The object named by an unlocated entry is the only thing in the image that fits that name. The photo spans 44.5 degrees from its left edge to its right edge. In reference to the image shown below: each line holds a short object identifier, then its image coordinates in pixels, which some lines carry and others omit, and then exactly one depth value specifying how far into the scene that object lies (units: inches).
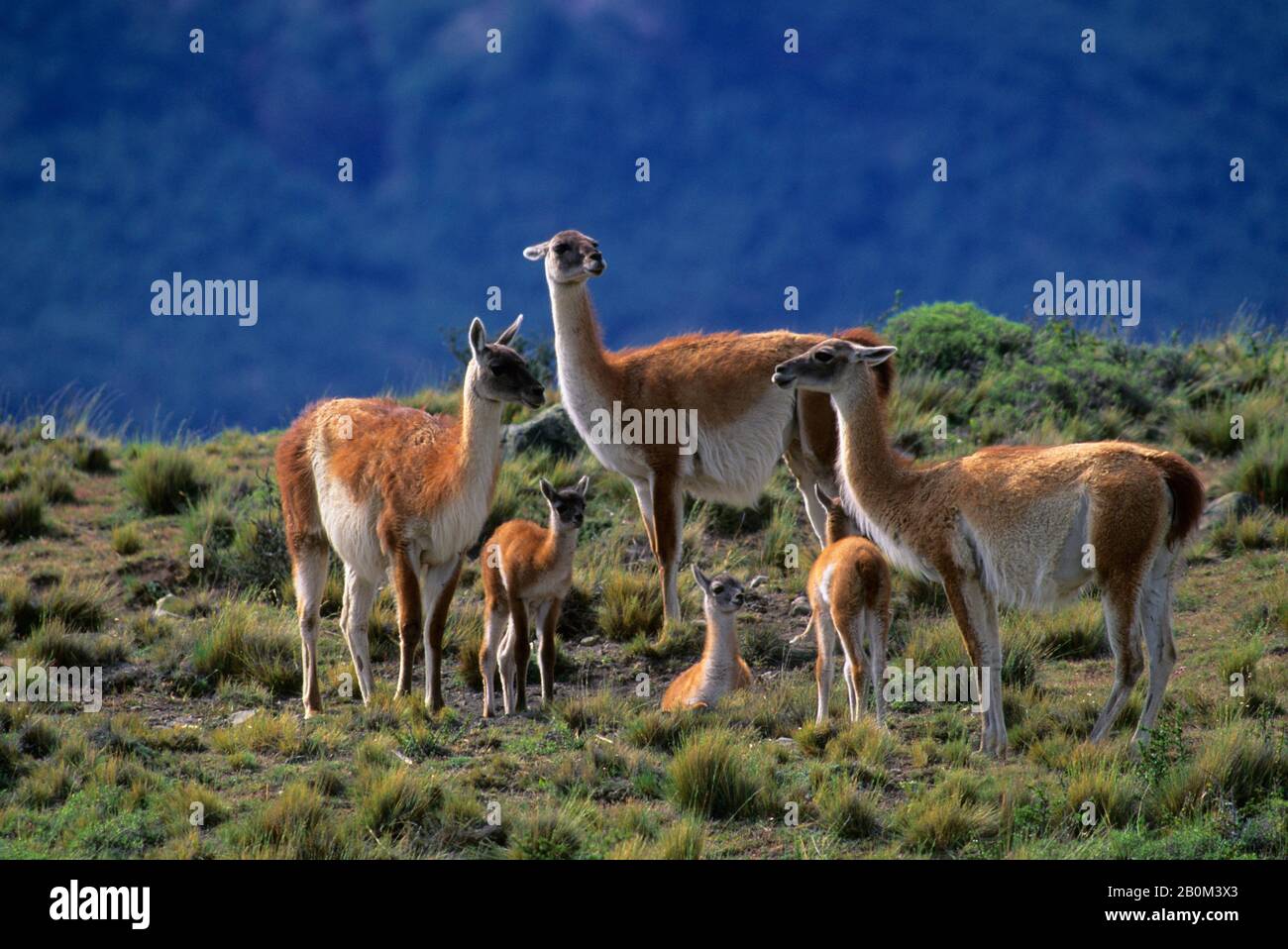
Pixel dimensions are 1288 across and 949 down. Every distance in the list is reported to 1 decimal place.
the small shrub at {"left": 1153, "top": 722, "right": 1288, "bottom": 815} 325.7
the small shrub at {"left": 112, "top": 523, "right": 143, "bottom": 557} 567.8
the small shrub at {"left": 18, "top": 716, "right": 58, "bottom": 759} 373.1
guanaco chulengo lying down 402.0
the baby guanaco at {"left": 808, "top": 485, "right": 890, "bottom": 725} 374.9
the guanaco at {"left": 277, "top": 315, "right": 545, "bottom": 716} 396.8
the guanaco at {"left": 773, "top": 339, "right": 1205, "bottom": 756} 343.3
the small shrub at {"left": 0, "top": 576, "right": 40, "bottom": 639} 494.6
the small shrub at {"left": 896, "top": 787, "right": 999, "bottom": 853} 315.6
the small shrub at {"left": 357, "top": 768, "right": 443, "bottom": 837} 320.8
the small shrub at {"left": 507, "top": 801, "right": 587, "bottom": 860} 304.5
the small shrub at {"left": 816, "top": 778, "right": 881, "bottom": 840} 323.3
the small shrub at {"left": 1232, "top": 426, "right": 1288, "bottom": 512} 562.6
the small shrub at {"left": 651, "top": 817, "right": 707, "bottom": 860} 303.6
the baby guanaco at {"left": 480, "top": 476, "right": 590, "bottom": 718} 405.1
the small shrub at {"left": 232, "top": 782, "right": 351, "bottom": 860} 308.7
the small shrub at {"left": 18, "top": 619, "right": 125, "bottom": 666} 460.1
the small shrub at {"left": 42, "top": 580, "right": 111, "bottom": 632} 498.0
